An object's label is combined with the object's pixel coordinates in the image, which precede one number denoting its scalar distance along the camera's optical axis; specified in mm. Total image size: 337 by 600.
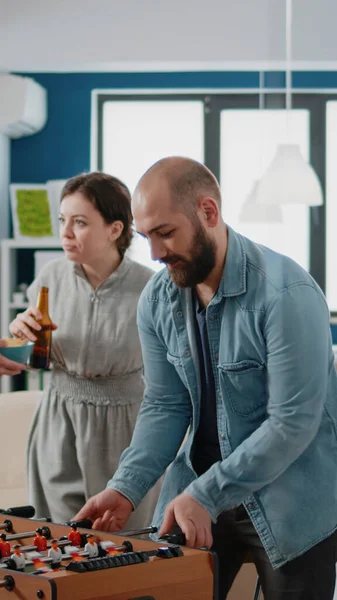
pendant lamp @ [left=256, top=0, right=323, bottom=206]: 3023
